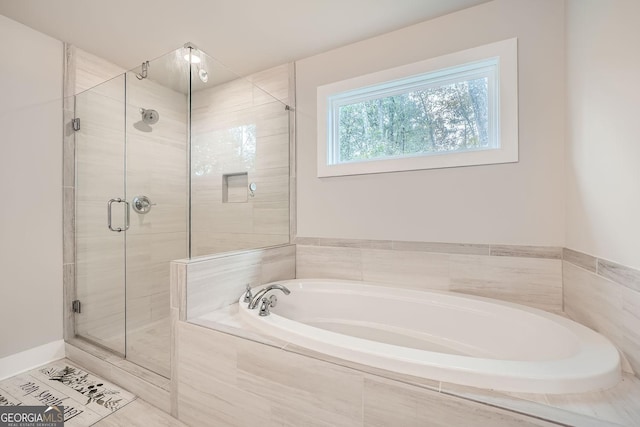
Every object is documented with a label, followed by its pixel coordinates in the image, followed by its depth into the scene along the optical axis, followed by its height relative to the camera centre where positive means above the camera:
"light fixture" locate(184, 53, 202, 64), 1.96 +1.13
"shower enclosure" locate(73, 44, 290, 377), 2.12 +0.18
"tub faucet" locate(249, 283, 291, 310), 1.52 -0.49
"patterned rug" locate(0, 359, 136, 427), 1.50 -1.11
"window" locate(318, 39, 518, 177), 1.75 +0.73
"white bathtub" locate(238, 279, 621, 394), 0.88 -0.56
